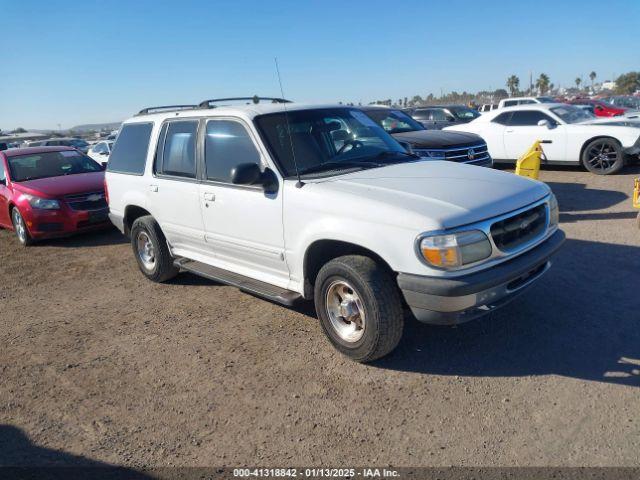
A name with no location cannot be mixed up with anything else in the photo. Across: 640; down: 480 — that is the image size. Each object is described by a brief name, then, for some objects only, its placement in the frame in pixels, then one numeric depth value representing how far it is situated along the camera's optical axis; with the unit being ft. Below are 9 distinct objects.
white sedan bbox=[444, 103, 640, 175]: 34.53
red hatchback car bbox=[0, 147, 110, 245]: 27.43
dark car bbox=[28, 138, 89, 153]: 80.64
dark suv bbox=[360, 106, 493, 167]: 27.91
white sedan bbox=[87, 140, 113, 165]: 61.52
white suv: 10.96
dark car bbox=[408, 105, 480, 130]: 55.21
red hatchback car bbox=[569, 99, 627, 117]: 66.23
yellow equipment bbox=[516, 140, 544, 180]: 26.03
